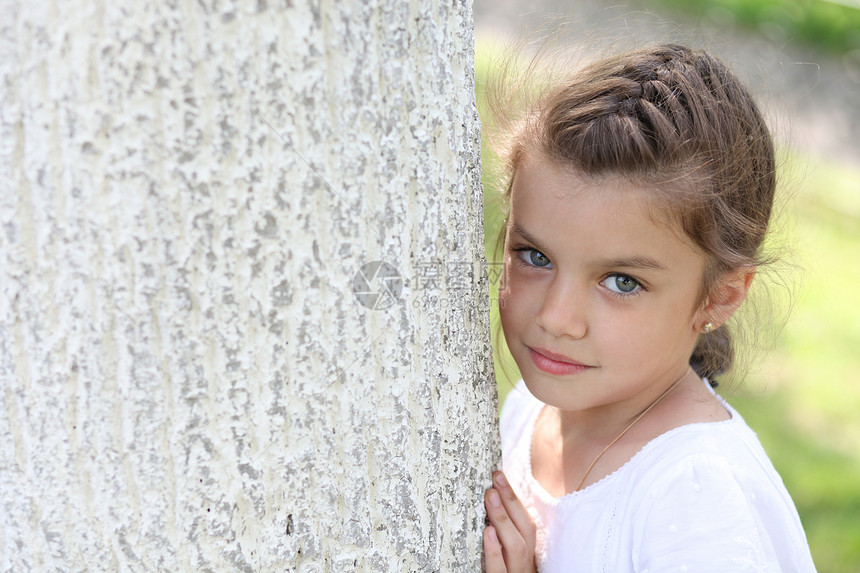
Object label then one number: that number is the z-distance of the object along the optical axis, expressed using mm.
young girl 1857
